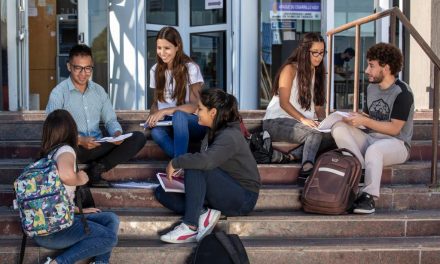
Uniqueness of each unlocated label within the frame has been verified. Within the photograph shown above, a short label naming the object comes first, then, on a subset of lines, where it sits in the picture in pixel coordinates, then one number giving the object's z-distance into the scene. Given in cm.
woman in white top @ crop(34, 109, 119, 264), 402
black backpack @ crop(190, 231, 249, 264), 416
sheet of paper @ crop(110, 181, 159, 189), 502
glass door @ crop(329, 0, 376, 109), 874
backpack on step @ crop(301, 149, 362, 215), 473
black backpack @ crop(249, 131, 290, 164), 538
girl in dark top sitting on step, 442
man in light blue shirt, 502
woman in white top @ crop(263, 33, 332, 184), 548
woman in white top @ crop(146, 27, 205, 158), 505
